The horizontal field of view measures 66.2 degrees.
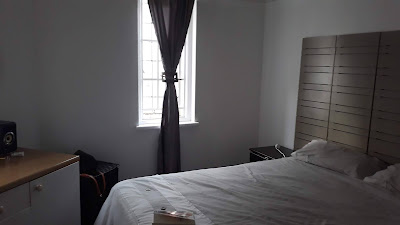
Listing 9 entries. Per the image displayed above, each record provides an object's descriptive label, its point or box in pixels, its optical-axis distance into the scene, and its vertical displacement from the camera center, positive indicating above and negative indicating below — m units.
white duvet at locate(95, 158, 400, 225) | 1.75 -0.76
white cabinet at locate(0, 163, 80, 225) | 1.76 -0.82
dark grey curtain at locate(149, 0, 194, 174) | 3.15 +0.22
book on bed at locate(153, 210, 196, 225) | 1.62 -0.76
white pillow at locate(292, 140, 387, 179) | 2.38 -0.63
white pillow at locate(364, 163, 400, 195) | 2.12 -0.67
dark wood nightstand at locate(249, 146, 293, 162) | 3.23 -0.78
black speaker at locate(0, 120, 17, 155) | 2.17 -0.47
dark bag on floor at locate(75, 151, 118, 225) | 2.62 -0.99
